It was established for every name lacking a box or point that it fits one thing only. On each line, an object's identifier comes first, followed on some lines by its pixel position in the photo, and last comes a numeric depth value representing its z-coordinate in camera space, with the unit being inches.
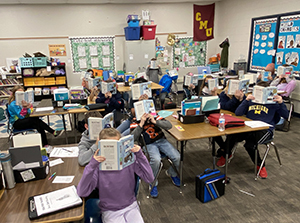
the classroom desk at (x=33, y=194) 61.4
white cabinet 317.1
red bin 313.1
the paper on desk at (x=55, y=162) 88.9
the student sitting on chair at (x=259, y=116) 129.7
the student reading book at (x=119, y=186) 74.2
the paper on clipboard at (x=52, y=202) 62.6
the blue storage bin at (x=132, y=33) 309.7
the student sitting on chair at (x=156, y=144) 115.3
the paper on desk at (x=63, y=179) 77.3
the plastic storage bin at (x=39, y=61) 287.7
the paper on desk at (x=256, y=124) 121.7
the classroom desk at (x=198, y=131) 111.1
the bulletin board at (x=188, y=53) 357.4
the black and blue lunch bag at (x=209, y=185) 112.2
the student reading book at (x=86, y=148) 87.0
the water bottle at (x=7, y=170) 72.6
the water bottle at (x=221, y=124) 118.0
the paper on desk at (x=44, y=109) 168.2
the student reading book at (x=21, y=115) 158.2
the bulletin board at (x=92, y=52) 319.9
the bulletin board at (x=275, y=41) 237.8
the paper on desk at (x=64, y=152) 95.7
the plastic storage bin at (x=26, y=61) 283.0
